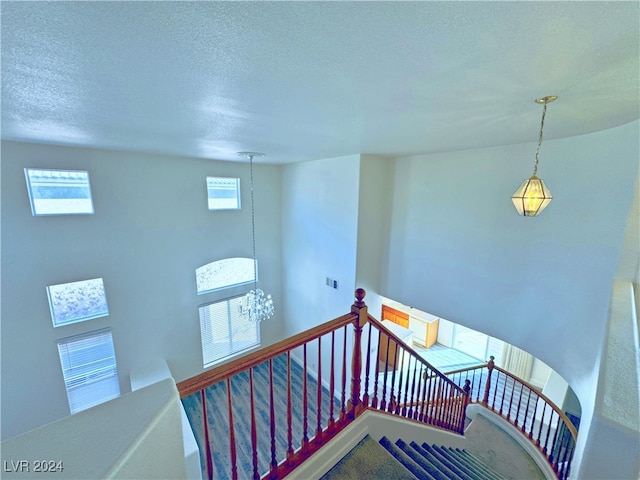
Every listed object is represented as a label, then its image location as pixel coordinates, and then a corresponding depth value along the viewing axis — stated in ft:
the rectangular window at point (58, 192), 12.74
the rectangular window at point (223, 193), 18.25
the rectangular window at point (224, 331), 19.34
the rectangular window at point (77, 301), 13.91
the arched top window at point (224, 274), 18.67
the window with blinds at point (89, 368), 14.61
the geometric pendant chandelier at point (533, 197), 7.47
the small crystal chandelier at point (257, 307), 16.49
